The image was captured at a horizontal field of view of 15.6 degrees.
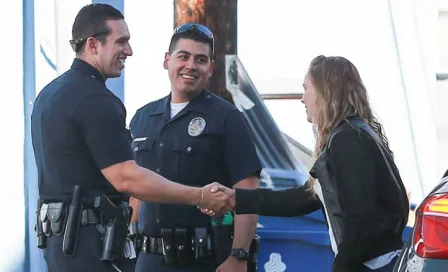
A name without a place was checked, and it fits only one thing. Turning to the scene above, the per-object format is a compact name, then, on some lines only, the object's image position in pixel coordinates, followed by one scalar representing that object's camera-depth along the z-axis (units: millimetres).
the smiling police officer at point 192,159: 7738
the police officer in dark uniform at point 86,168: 6813
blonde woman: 6261
